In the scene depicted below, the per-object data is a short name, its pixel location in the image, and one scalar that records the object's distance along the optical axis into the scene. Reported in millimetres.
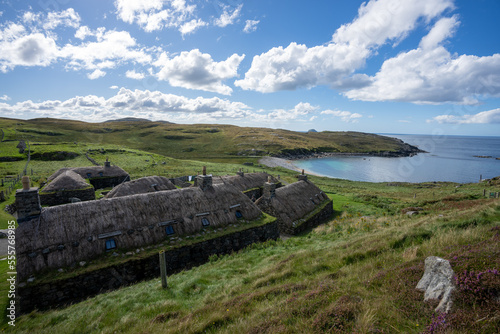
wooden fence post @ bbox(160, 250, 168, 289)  11336
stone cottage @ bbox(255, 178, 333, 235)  23548
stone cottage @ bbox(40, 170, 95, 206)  30203
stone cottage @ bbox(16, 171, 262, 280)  12625
